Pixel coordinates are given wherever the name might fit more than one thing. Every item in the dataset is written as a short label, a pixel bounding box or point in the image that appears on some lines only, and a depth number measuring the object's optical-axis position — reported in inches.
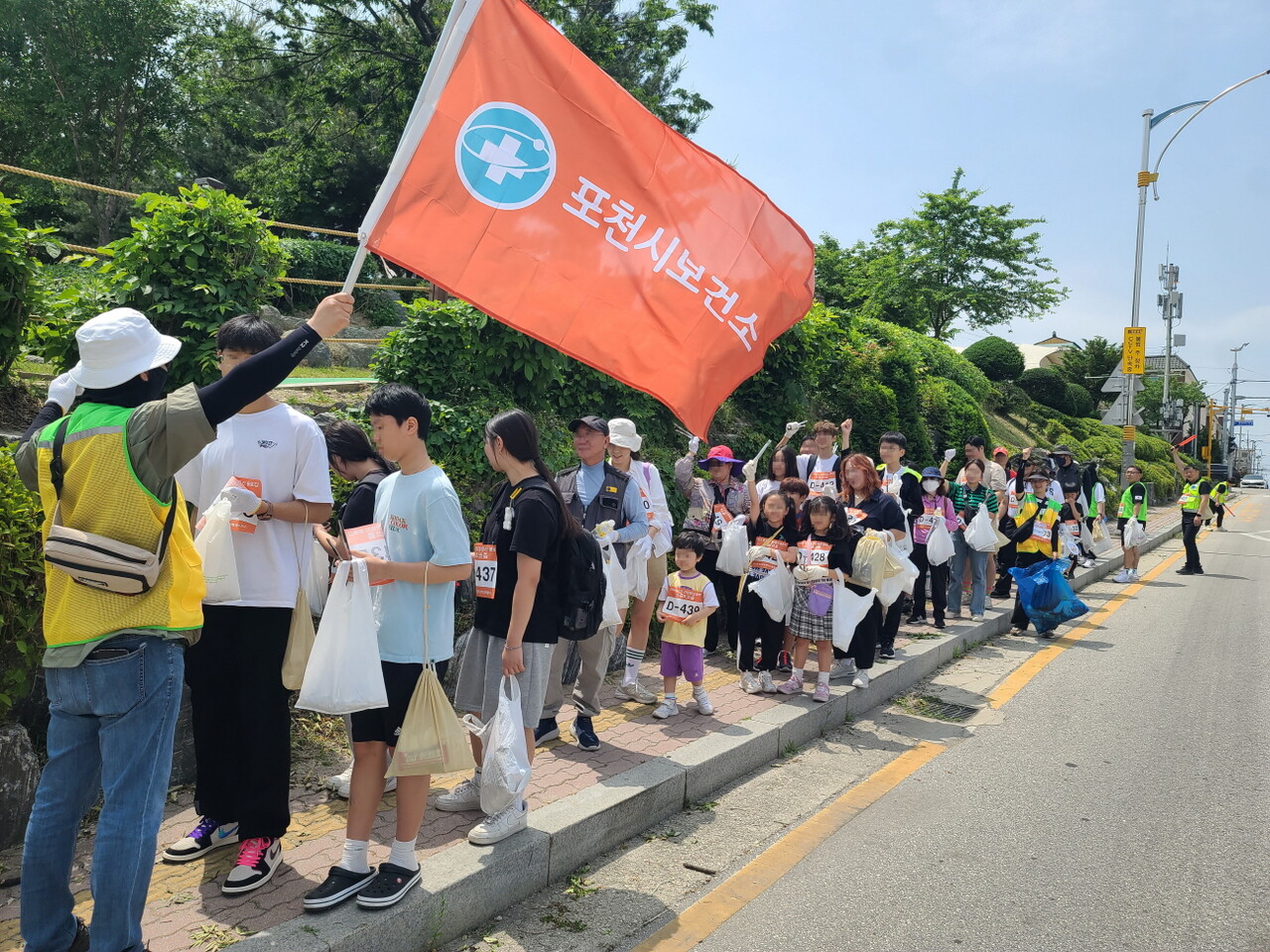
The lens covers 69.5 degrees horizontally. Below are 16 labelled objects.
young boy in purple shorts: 234.5
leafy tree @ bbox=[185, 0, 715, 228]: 895.7
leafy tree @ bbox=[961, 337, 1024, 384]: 1221.7
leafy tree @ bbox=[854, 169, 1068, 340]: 1160.2
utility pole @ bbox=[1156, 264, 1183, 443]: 1501.0
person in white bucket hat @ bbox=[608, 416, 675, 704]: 241.0
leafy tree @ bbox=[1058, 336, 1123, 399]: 1808.6
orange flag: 149.1
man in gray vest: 205.9
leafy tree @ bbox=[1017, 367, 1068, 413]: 1251.8
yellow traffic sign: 832.3
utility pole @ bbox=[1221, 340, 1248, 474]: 2915.8
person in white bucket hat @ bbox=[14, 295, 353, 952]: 103.5
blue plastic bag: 382.0
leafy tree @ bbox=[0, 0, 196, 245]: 969.5
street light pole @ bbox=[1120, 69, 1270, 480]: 788.6
